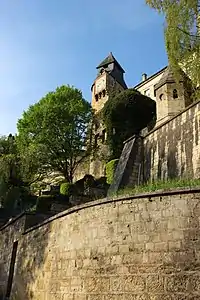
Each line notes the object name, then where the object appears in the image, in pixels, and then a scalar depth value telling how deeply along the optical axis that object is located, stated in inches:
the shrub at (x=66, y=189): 588.4
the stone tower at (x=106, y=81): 1264.2
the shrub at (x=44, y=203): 409.9
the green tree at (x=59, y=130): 842.8
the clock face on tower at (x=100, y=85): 1288.0
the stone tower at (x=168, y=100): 666.7
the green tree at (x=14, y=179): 683.6
